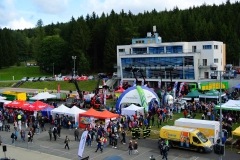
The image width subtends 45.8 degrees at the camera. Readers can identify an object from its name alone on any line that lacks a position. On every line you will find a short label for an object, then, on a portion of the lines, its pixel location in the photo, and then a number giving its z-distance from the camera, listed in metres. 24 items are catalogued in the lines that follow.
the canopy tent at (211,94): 36.61
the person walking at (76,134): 23.46
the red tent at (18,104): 32.64
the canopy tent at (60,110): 28.67
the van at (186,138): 19.60
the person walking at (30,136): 22.88
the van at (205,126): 21.05
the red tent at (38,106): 30.90
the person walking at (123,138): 22.02
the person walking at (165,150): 18.25
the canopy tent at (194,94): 38.12
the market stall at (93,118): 25.91
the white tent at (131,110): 29.48
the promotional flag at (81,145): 17.83
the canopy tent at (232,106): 27.53
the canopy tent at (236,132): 20.15
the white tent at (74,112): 27.67
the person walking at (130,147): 19.59
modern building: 52.31
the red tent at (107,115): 25.84
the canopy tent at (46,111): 30.36
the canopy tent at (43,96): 40.00
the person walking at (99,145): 20.31
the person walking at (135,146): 19.48
